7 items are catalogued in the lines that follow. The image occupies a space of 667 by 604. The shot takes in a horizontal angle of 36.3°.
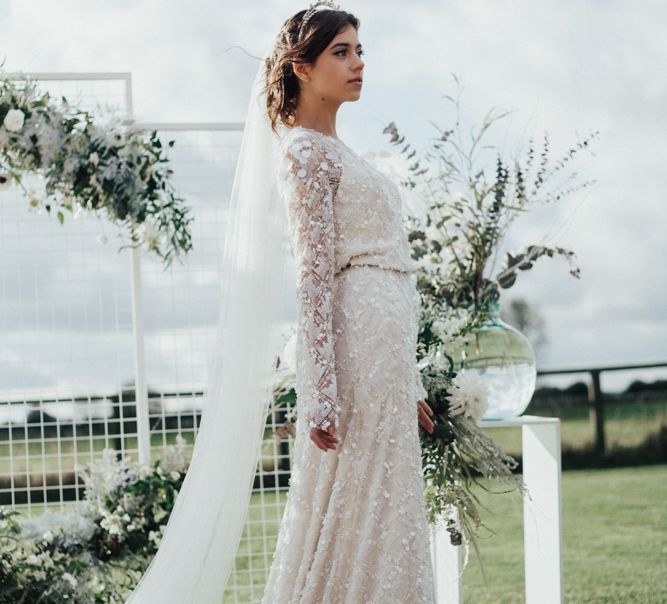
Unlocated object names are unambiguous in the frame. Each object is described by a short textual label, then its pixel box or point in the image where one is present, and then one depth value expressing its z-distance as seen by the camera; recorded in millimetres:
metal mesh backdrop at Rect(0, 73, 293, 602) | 4023
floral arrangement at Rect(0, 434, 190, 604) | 3654
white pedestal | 3666
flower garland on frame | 3727
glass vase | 3717
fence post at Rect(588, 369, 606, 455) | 9906
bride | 2543
